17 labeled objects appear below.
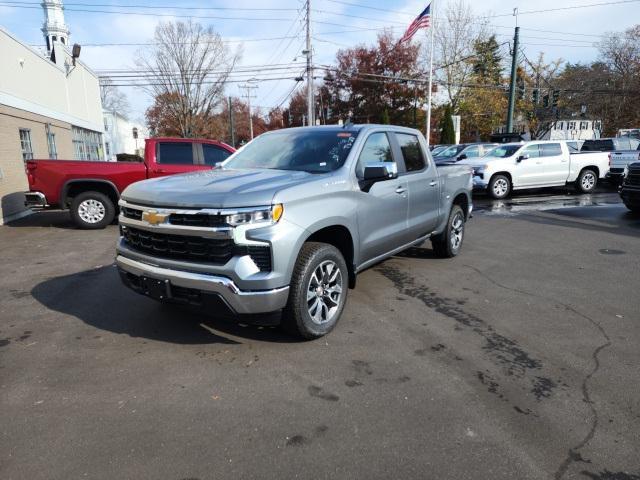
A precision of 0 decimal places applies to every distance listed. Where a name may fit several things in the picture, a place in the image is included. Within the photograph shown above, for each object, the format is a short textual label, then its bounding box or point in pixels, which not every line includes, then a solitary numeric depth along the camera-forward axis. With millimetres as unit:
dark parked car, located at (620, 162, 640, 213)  10219
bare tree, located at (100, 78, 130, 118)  62594
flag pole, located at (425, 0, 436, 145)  24775
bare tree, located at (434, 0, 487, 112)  35250
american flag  20891
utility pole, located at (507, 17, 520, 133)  23631
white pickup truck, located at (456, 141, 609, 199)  14523
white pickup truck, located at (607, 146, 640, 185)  17406
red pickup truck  9234
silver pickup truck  3328
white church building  12219
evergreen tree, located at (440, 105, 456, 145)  32844
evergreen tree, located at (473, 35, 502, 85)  35188
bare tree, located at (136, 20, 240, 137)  31266
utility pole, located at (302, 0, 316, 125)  29250
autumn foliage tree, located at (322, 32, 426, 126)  45531
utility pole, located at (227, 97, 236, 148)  52419
